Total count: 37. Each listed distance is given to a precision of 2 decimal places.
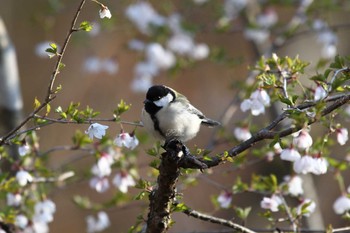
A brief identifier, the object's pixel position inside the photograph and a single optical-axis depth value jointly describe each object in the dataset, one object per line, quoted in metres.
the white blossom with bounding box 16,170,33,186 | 5.31
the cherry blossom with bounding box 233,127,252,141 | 6.14
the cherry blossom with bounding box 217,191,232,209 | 5.66
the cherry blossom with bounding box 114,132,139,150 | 5.04
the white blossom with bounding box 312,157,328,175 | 4.86
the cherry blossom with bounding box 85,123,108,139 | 4.58
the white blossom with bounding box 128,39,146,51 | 9.16
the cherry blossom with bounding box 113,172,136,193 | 6.04
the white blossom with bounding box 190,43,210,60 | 9.68
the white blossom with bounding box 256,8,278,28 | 9.40
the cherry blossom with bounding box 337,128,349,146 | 4.82
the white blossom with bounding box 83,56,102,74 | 9.68
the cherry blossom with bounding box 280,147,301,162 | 4.81
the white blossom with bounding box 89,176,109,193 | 6.16
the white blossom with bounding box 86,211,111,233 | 6.75
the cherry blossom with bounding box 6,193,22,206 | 5.61
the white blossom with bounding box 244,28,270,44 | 8.73
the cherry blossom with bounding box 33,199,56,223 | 5.85
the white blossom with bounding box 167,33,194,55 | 9.34
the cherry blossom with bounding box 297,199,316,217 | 5.08
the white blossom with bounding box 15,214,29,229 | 5.64
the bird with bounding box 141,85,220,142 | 5.75
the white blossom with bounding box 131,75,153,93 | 8.88
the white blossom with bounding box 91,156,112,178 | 5.70
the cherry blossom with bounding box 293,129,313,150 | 4.40
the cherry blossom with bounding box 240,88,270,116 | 5.14
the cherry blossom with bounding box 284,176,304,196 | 5.57
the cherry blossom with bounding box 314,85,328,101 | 4.88
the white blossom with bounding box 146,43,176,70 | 8.52
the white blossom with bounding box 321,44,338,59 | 8.29
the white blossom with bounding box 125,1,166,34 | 9.08
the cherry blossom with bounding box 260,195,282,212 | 5.27
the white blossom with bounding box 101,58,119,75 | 9.31
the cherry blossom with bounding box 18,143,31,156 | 4.94
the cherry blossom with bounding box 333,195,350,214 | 5.62
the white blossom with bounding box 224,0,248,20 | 9.35
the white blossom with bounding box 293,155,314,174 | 4.86
